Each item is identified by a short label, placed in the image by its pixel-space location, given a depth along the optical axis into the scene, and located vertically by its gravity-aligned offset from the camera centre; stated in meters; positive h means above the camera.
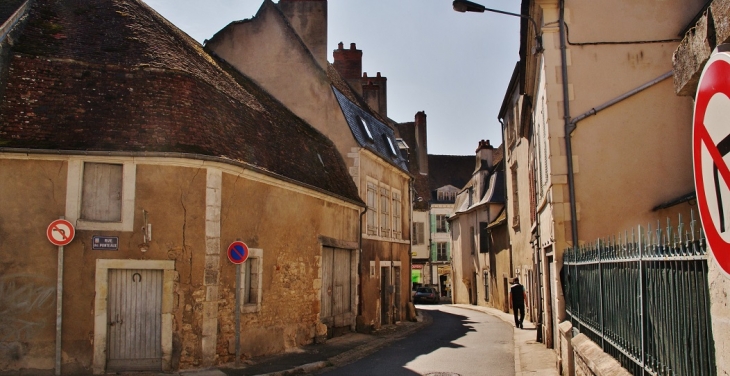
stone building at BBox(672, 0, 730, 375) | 2.53 +0.87
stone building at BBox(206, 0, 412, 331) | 20.28 +5.69
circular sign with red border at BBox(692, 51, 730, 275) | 2.11 +0.40
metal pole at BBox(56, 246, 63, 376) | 10.77 -0.47
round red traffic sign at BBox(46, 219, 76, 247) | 10.73 +0.73
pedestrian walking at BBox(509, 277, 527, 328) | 19.34 -0.78
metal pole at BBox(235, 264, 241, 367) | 11.86 -0.71
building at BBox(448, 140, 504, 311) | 30.50 +1.85
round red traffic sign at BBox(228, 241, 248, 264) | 11.79 +0.41
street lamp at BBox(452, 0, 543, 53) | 11.63 +4.73
